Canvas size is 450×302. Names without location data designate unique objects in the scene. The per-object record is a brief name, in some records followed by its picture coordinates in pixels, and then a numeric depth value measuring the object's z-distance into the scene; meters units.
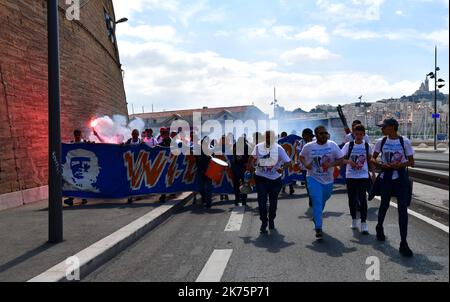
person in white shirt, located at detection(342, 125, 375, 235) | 7.13
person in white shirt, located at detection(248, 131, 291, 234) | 7.61
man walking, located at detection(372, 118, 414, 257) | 5.98
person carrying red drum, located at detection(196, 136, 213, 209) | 10.84
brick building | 10.52
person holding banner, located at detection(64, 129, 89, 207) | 10.77
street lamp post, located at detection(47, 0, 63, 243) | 6.43
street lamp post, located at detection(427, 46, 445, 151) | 38.21
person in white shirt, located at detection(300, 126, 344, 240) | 6.96
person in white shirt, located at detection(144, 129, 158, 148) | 13.10
